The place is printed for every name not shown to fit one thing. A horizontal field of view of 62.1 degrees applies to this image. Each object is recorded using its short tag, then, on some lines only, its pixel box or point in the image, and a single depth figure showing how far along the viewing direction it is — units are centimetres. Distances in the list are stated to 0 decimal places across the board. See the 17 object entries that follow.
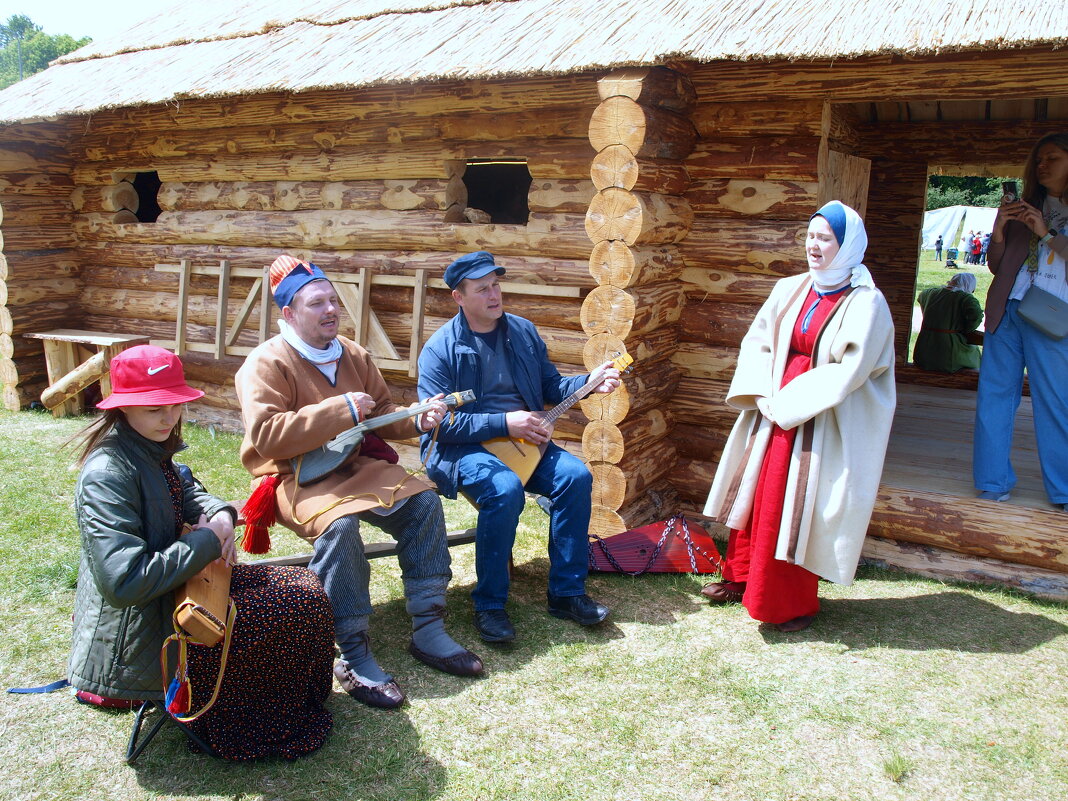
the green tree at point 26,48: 9196
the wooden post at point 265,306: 714
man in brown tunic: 368
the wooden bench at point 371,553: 431
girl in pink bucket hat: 291
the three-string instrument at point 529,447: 441
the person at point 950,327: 902
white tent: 2974
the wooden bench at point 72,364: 781
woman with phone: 492
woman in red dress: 409
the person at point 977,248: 2760
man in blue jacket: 416
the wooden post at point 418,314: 648
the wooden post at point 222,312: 746
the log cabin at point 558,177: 483
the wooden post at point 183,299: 776
